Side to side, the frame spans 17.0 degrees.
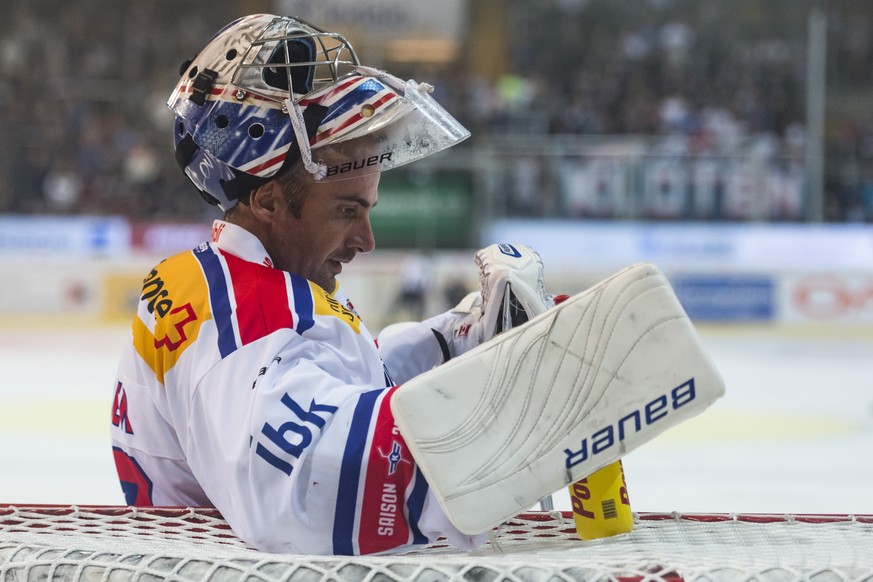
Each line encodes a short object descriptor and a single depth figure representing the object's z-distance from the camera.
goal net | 3.68
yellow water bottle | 3.97
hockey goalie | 3.69
